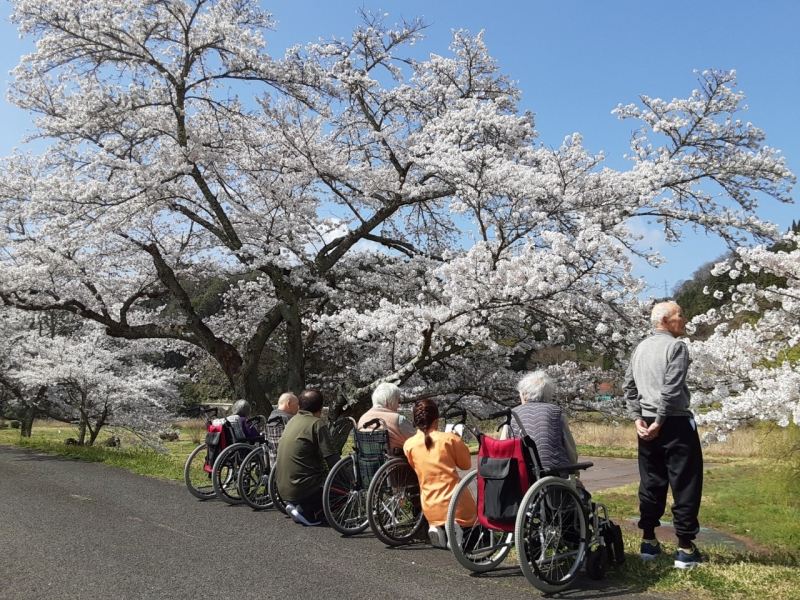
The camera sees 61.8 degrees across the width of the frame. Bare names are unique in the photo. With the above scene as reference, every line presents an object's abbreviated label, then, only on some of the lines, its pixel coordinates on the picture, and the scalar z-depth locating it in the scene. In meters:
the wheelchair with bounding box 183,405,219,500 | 6.54
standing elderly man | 3.85
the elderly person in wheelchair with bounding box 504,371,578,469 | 3.90
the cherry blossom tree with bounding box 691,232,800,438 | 5.61
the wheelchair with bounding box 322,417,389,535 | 4.92
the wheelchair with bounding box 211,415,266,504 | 6.30
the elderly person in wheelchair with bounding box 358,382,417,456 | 4.94
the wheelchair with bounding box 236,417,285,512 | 5.98
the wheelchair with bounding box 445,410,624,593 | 3.60
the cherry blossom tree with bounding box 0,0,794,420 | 7.88
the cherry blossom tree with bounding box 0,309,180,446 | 14.41
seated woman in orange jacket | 4.33
